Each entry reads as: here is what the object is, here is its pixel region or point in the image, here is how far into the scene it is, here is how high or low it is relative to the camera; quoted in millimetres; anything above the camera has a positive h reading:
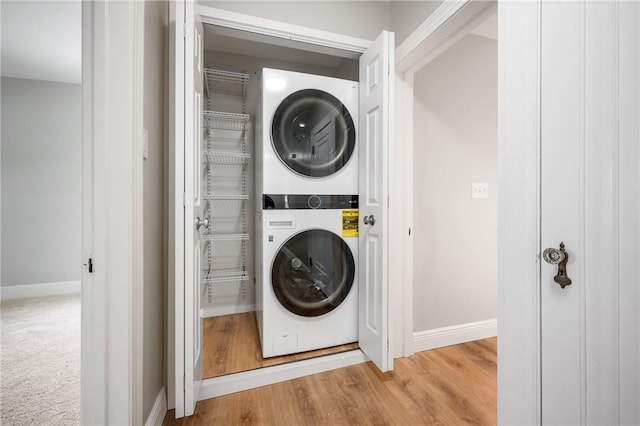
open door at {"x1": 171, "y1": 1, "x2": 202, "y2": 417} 1190 +28
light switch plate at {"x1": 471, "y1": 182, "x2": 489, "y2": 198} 2174 +162
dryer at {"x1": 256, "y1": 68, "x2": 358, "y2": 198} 1750 +493
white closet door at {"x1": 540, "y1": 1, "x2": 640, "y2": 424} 679 +2
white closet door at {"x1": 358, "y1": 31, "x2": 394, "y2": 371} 1563 +95
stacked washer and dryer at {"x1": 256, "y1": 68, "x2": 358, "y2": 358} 1761 -9
